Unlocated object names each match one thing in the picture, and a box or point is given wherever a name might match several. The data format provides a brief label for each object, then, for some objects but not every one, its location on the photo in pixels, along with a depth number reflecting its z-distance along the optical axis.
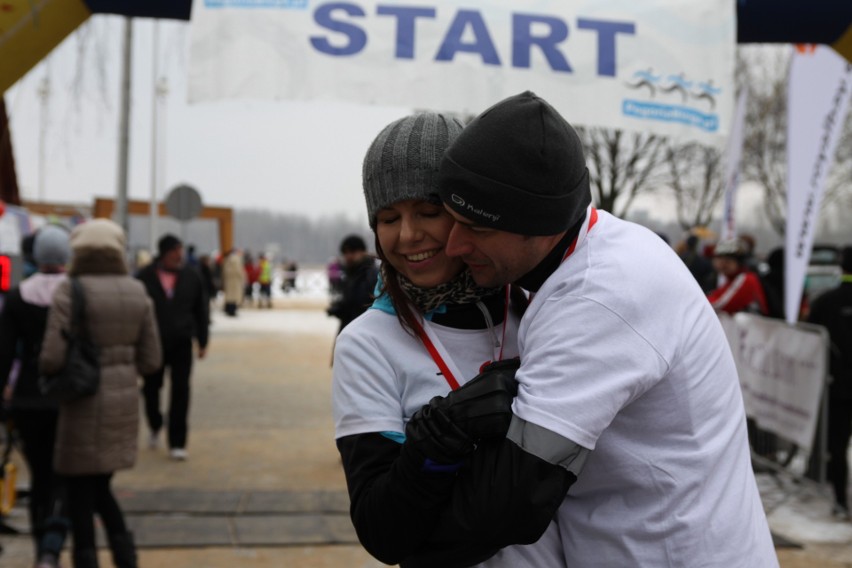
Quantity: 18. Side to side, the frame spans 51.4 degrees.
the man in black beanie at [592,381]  1.41
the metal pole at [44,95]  6.17
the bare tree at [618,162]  23.58
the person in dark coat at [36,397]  4.91
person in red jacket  8.12
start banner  4.09
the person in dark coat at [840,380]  6.61
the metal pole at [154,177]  21.05
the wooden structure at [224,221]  30.77
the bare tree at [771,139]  26.05
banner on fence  6.81
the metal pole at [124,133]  12.27
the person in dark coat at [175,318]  7.80
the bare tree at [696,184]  27.12
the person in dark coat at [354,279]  6.43
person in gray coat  4.75
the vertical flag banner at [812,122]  5.61
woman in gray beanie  1.50
